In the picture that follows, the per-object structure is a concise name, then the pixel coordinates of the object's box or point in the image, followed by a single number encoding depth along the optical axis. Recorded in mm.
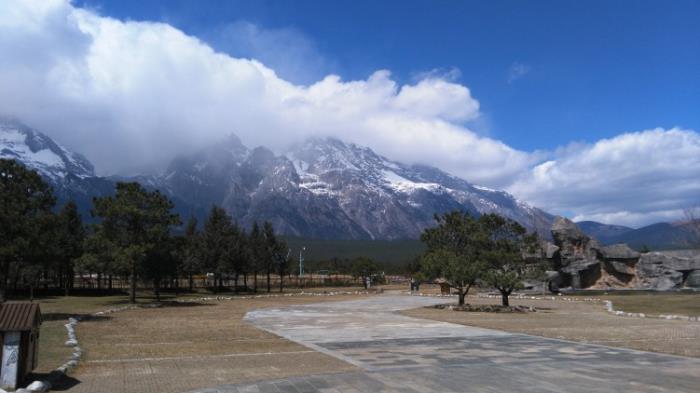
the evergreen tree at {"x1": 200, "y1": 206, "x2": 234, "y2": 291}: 65812
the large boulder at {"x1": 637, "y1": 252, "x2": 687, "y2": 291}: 64994
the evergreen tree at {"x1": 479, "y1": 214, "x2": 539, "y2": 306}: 35562
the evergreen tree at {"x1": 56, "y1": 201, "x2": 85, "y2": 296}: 56875
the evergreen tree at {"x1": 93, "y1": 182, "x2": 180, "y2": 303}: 42594
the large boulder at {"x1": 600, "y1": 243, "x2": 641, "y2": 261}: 69562
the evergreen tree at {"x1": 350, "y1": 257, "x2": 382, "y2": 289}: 85181
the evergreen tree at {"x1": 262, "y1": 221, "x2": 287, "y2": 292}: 72875
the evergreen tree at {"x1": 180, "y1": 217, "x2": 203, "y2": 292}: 63900
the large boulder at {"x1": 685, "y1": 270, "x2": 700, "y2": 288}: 63738
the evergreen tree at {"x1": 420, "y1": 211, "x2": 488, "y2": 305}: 36906
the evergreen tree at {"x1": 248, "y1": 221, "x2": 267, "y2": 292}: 69438
